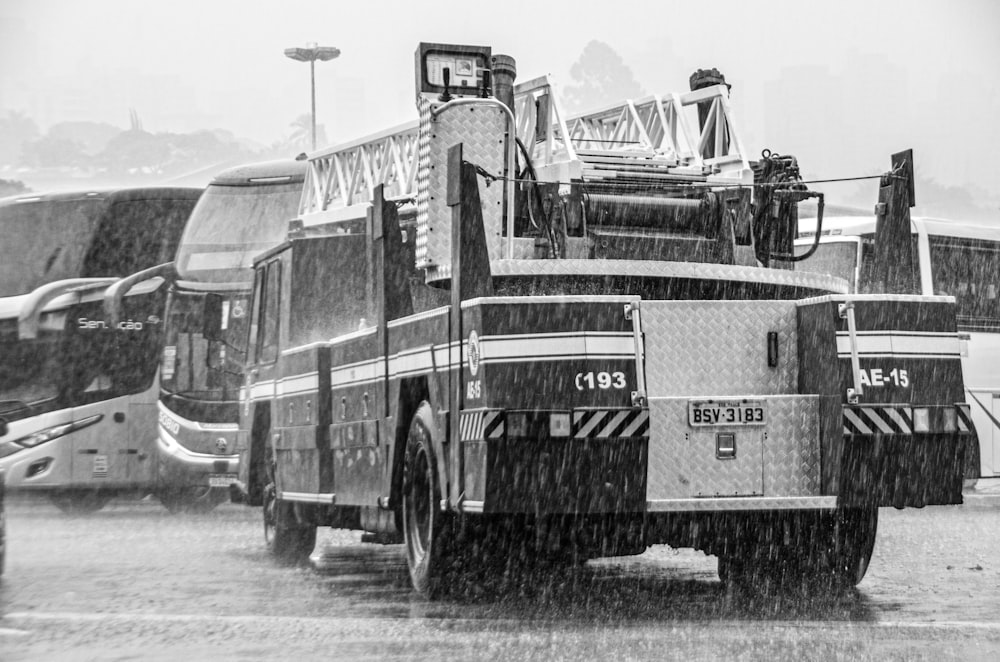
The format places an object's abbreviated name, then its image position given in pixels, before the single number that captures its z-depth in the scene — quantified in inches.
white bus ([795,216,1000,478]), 823.7
